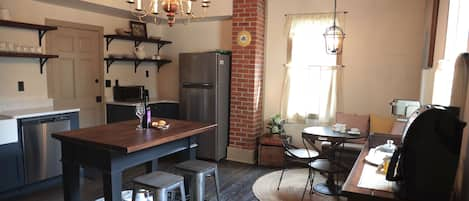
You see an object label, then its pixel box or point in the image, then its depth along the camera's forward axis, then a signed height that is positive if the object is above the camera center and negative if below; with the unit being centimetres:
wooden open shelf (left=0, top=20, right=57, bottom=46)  352 +49
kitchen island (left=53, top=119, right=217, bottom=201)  229 -61
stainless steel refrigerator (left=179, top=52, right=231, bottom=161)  473 -33
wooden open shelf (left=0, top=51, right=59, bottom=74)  350 +15
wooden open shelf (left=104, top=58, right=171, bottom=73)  494 +17
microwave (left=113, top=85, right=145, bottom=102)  503 -36
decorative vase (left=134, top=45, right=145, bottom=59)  521 +31
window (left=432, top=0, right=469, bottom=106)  217 +24
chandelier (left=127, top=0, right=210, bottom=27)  267 +55
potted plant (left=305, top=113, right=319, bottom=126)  464 -65
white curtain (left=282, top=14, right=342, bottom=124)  448 +2
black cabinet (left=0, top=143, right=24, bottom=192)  321 -100
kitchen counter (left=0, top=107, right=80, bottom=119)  333 -48
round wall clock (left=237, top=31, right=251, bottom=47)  465 +51
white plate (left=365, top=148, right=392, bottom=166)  195 -52
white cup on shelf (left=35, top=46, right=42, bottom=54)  387 +23
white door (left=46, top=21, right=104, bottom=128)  428 -1
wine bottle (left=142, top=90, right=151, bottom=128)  280 -42
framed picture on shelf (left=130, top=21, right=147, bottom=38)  518 +69
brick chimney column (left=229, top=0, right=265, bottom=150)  462 -4
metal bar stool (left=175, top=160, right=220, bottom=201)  272 -86
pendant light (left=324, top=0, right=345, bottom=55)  398 +47
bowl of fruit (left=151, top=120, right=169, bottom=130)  281 -48
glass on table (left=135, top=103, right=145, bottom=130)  279 -35
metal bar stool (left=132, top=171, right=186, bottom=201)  233 -84
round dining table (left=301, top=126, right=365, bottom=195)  336 -91
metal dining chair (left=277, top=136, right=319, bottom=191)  351 -90
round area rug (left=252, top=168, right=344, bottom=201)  350 -135
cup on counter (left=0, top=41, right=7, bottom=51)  352 +25
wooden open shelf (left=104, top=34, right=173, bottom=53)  485 +51
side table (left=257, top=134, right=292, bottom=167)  453 -112
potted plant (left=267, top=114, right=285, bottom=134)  464 -75
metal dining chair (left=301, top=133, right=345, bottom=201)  329 -97
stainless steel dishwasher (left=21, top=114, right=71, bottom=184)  342 -86
